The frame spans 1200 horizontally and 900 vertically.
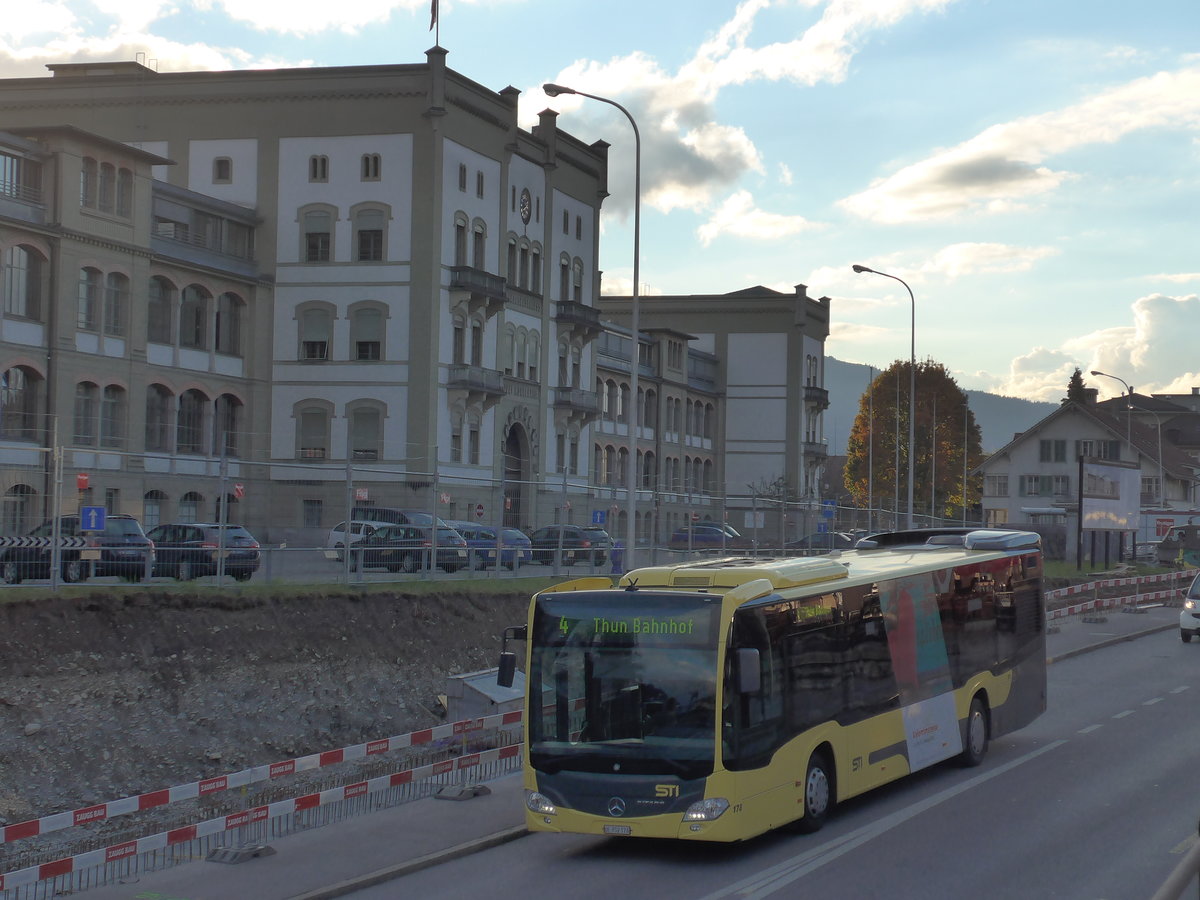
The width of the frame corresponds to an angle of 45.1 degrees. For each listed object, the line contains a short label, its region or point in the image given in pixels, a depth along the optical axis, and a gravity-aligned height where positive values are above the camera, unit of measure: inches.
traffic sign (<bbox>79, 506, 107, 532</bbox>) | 927.7 -13.5
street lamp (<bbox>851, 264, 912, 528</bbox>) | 2105.6 +245.2
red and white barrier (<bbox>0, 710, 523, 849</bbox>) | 482.0 -107.7
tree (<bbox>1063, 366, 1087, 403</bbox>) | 5531.5 +497.8
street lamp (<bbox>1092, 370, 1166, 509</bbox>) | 3406.5 +52.2
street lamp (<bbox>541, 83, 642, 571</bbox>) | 1224.2 +122.1
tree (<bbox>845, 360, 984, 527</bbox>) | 3818.9 +196.7
